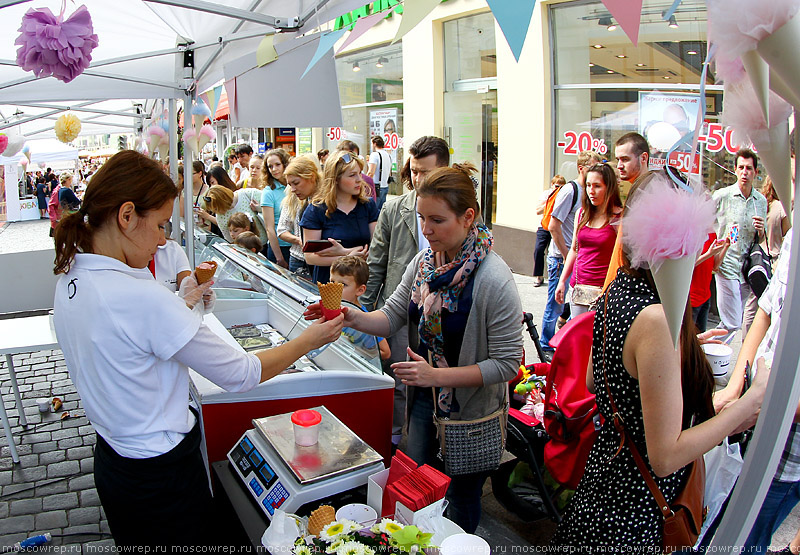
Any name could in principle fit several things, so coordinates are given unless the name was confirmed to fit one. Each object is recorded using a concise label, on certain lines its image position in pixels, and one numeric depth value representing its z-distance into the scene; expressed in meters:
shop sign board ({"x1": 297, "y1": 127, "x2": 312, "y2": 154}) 17.22
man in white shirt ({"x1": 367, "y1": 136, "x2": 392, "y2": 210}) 10.38
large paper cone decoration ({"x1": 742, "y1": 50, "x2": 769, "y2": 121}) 0.95
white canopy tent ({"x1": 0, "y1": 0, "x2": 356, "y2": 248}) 3.56
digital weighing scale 2.01
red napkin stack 1.72
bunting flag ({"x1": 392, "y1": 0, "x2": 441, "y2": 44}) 1.79
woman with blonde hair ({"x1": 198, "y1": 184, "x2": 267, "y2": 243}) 7.02
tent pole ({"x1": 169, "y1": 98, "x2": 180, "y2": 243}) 6.30
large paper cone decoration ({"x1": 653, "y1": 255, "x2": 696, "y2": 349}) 1.08
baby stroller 2.58
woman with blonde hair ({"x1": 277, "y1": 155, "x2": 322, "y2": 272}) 5.18
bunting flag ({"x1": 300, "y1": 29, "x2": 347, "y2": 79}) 3.03
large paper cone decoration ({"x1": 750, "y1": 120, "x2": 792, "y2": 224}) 1.04
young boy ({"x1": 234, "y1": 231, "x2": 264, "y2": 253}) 6.11
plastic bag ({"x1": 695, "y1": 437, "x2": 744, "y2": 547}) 2.03
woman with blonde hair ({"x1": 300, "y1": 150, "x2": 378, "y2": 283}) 4.49
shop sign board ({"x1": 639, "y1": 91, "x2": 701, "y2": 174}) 7.61
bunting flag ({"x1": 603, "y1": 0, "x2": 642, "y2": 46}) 1.43
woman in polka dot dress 1.54
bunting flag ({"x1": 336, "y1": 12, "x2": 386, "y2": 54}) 2.84
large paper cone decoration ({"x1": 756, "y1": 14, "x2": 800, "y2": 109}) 0.89
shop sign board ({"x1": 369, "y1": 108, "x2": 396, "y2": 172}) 13.03
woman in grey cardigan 2.27
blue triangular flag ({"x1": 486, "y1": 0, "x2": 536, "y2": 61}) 1.61
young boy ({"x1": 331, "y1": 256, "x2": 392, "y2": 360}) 3.72
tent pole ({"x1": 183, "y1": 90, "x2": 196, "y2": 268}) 5.54
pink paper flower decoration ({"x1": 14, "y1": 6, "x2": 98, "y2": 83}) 2.64
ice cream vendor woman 1.74
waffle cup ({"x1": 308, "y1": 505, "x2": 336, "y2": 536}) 1.76
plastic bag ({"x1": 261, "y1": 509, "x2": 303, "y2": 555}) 1.66
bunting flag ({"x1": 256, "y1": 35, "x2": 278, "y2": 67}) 3.71
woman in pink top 4.48
